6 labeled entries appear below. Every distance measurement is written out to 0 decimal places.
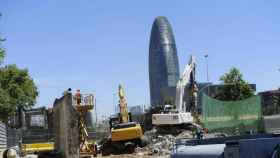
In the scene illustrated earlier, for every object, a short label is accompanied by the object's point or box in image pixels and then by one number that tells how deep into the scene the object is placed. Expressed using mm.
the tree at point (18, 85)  65625
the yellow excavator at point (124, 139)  39719
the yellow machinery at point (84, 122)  33500
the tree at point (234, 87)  78125
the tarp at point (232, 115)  36562
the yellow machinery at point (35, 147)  33031
